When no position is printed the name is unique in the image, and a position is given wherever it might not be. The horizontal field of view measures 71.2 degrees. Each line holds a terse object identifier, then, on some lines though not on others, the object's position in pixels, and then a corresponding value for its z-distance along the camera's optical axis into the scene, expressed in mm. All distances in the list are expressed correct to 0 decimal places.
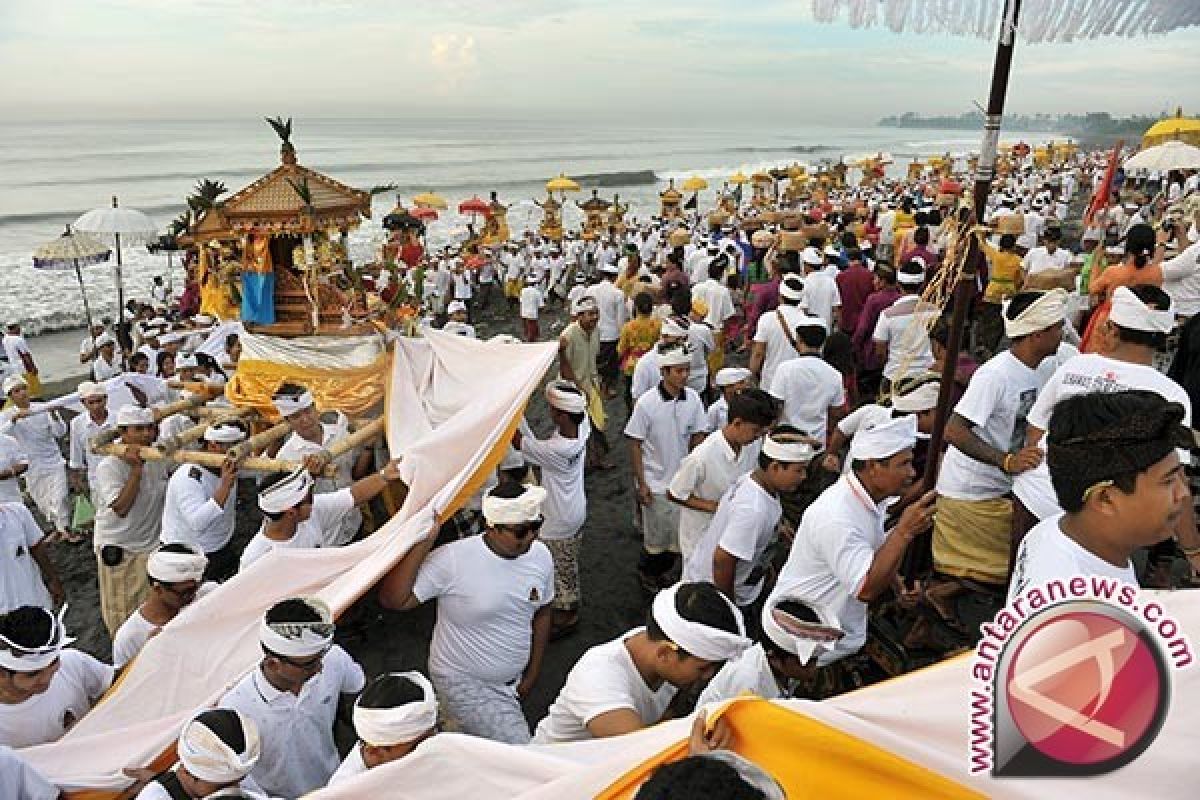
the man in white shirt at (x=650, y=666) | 2631
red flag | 12148
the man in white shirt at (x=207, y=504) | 4914
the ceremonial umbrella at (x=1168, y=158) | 11117
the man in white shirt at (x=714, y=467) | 4613
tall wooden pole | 3078
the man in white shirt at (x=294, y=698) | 3240
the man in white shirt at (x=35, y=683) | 3254
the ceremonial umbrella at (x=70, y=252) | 12797
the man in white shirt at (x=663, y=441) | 5699
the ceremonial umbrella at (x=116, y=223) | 10305
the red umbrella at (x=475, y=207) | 23219
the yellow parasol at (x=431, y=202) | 24516
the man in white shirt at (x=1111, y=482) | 2211
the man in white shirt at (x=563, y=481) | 5316
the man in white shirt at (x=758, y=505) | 3875
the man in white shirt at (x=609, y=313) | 9016
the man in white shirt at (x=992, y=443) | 4008
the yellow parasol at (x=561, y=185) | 24562
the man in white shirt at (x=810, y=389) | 5703
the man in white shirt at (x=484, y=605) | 3785
